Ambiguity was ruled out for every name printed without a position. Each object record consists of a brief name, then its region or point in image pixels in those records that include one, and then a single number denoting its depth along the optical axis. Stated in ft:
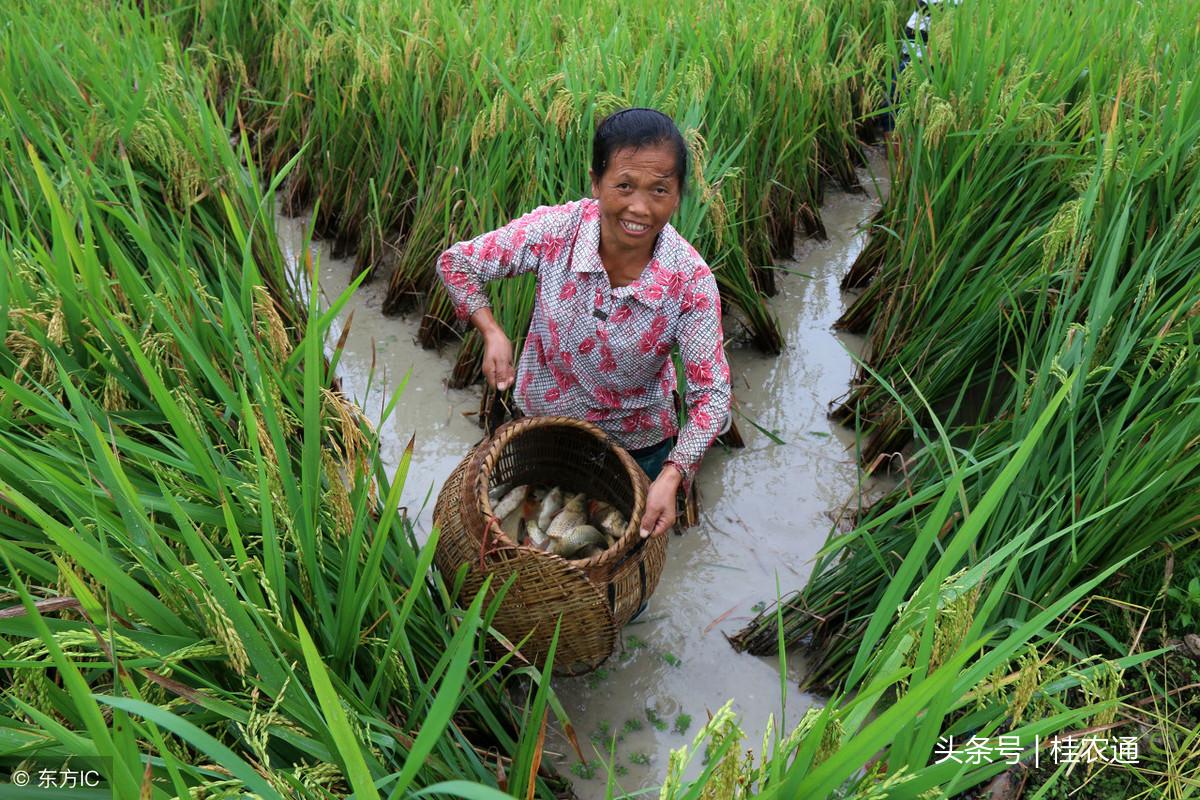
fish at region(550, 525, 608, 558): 6.61
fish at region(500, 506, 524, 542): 6.98
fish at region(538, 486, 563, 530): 7.02
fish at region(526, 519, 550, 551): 6.74
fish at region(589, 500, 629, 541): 6.74
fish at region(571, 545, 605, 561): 6.70
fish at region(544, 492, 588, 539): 6.77
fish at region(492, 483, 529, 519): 6.91
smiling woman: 5.83
